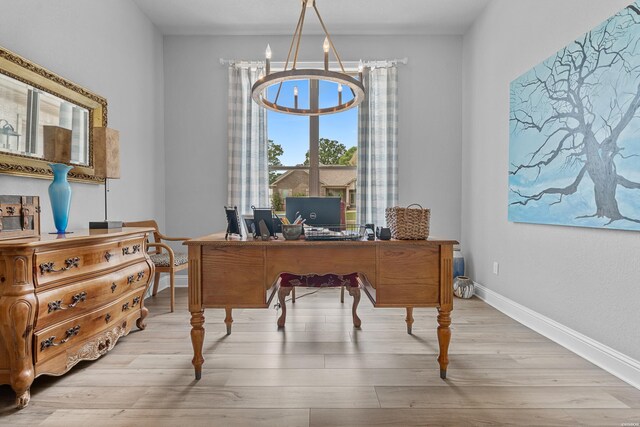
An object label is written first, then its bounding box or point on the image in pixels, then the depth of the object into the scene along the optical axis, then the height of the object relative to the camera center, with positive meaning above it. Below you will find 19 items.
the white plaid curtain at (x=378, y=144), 3.95 +0.85
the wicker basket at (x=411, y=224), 1.83 -0.07
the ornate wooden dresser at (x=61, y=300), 1.53 -0.50
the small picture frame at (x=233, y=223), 1.97 -0.07
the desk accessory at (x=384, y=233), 1.85 -0.13
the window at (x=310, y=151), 4.20 +0.80
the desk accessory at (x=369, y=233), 1.94 -0.14
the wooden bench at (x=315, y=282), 2.32 -0.52
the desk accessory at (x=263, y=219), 1.88 -0.05
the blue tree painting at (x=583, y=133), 1.81 +0.54
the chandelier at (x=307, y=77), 1.89 +0.82
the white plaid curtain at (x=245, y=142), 3.93 +0.87
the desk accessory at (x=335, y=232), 1.83 -0.13
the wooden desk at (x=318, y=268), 1.78 -0.32
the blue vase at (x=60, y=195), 2.03 +0.10
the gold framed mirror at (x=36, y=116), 2.00 +0.69
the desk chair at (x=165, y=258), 2.99 -0.46
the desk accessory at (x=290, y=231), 1.83 -0.11
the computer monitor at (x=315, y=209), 2.20 +0.02
